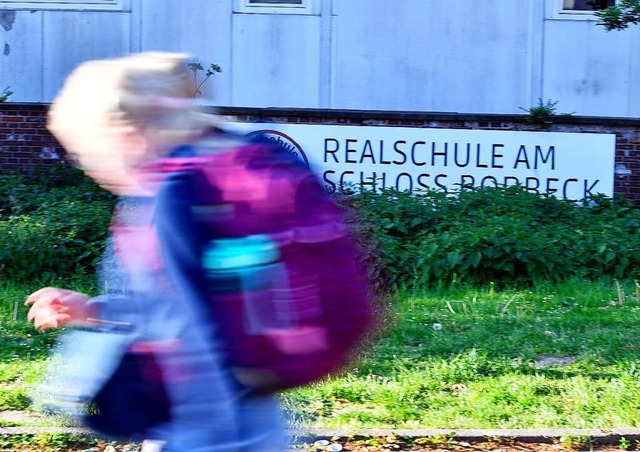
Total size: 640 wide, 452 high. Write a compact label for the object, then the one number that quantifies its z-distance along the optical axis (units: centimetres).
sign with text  1039
